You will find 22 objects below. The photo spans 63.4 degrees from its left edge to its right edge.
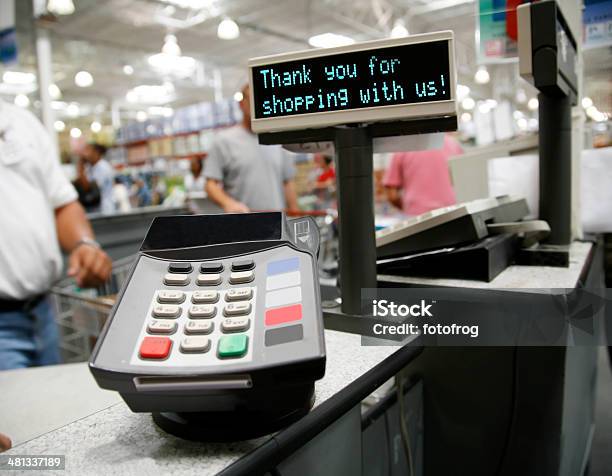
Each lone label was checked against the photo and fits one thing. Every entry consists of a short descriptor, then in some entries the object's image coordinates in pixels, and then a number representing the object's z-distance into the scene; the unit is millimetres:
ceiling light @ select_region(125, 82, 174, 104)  11641
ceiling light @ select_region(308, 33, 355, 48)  6551
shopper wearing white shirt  1359
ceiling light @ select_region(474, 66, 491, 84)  3850
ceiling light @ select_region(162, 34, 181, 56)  5953
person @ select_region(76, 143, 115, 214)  5434
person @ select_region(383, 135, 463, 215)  2715
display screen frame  699
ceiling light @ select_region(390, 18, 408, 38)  5566
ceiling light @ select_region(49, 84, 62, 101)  9745
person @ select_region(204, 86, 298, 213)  2691
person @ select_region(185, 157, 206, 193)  5797
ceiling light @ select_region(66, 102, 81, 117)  12953
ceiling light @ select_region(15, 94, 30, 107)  8312
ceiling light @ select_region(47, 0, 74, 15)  4148
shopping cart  1906
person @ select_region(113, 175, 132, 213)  6441
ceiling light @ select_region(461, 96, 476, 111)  6631
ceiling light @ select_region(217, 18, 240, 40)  5473
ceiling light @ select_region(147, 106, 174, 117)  13664
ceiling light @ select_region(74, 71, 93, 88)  8172
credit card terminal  448
